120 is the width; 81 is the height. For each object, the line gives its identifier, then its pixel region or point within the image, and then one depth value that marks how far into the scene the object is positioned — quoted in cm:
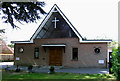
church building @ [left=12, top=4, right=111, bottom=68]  1645
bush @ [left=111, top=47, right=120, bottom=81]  766
